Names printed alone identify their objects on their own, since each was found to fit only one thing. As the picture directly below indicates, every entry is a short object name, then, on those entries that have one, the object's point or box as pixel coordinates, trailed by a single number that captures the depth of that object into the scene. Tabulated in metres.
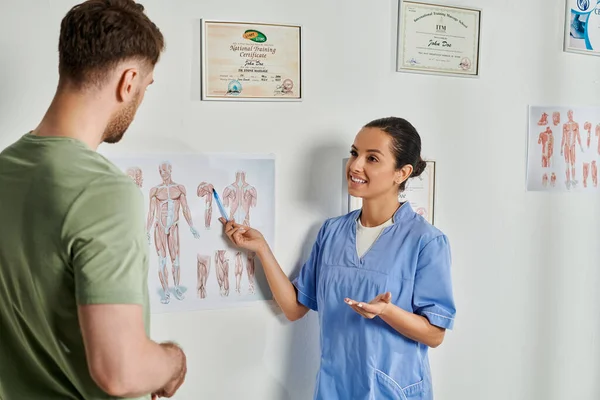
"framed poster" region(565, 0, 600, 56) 1.88
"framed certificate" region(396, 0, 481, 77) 1.69
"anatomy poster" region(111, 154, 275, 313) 1.46
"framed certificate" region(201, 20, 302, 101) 1.48
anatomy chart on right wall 1.88
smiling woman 1.46
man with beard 0.84
